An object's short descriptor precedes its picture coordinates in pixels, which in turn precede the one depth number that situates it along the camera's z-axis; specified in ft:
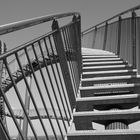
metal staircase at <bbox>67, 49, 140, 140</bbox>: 6.70
